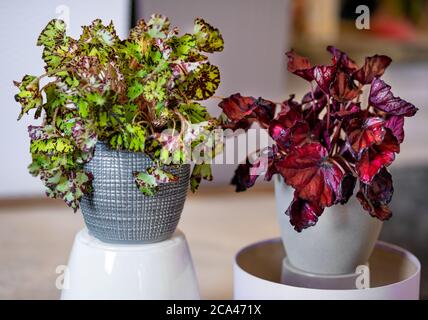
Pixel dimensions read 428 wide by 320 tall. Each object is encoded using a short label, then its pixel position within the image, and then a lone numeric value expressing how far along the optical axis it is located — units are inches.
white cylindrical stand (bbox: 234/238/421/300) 32.4
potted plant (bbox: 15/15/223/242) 30.4
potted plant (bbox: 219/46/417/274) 31.1
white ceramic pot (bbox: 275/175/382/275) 33.8
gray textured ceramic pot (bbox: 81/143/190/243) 31.7
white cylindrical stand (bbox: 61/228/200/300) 33.0
